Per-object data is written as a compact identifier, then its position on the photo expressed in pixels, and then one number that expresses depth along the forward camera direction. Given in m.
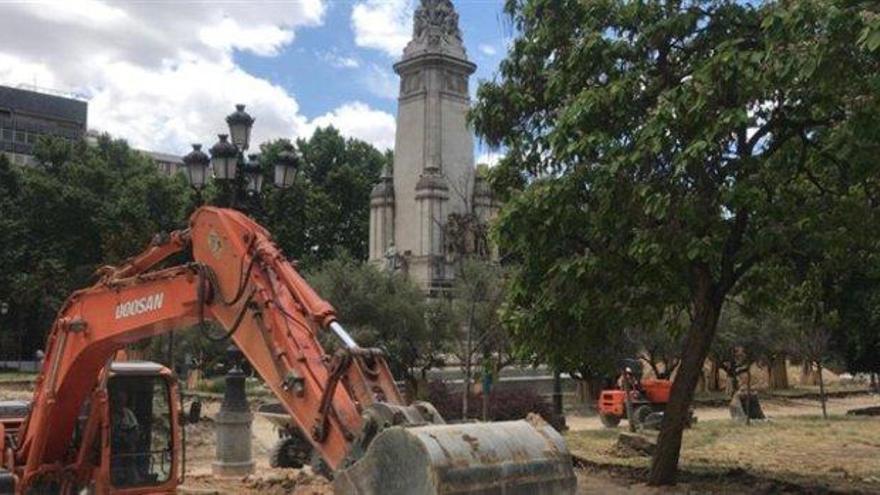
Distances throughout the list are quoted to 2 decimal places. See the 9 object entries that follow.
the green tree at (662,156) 10.17
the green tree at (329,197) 60.62
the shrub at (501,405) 23.09
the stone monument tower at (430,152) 41.69
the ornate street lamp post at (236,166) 13.00
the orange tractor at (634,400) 26.88
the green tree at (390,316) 28.81
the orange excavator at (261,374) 5.45
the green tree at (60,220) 51.66
